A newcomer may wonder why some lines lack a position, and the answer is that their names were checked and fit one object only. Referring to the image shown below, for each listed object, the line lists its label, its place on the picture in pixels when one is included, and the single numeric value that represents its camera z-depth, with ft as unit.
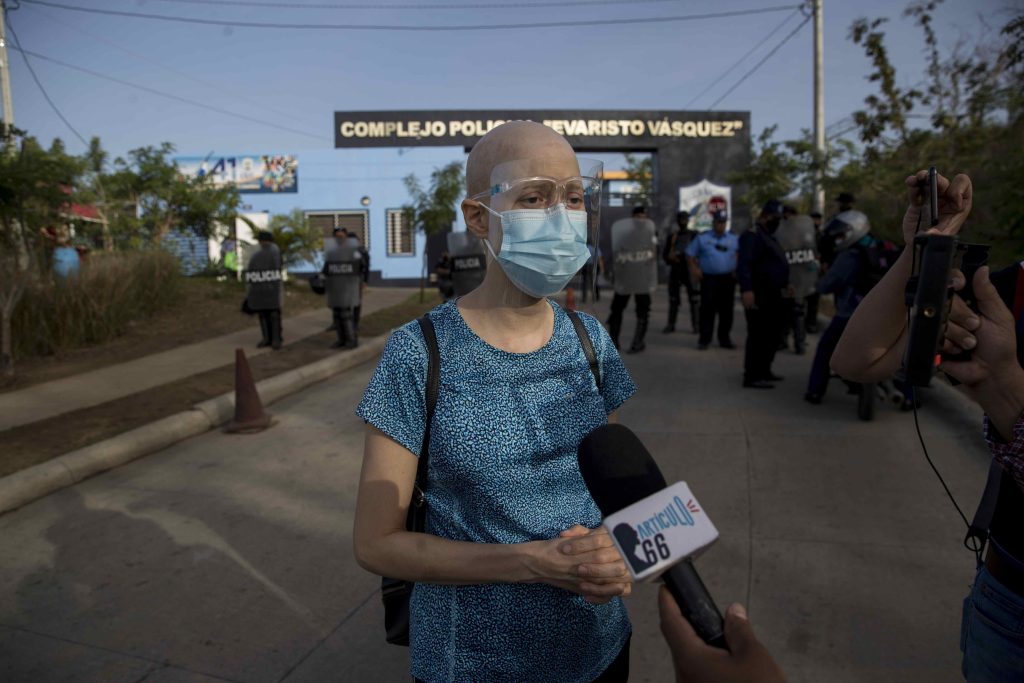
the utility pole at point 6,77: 31.42
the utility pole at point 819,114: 59.00
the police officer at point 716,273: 33.71
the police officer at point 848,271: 22.27
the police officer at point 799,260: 32.96
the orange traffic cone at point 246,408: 23.77
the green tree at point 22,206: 29.53
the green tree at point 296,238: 66.08
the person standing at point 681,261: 40.09
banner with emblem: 99.30
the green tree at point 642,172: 106.73
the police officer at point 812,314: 38.93
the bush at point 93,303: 36.81
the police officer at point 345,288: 37.04
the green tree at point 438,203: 65.41
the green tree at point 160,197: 68.49
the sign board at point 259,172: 106.01
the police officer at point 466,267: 39.50
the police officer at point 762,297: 27.07
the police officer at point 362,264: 39.83
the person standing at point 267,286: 36.83
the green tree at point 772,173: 61.26
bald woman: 5.32
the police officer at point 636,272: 35.19
